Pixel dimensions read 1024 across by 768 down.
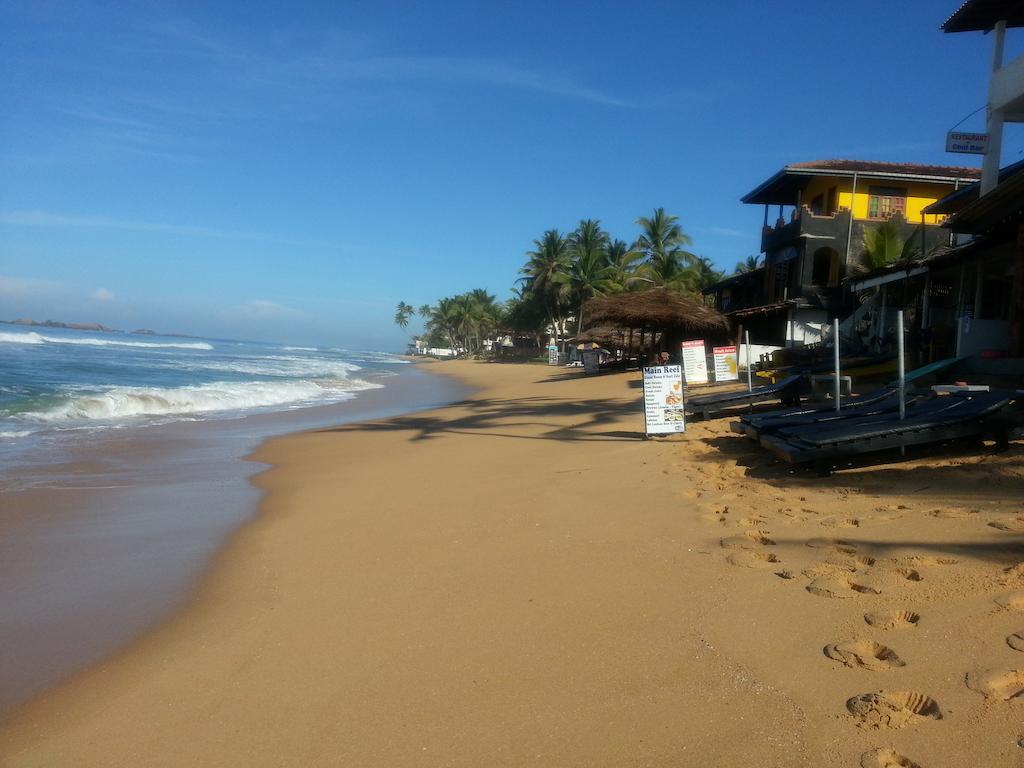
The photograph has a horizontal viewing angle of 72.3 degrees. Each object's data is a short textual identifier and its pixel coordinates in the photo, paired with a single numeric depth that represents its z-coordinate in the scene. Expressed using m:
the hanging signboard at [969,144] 15.16
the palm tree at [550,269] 53.72
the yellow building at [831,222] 24.67
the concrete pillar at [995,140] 14.83
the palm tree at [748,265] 51.92
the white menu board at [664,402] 9.57
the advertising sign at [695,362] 16.58
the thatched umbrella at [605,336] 32.72
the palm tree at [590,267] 47.69
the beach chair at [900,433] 6.17
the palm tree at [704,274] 40.19
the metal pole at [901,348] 6.68
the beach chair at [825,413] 7.49
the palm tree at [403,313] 135.48
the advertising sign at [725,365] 17.53
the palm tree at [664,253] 38.94
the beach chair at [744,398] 11.03
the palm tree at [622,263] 41.24
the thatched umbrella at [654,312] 24.00
